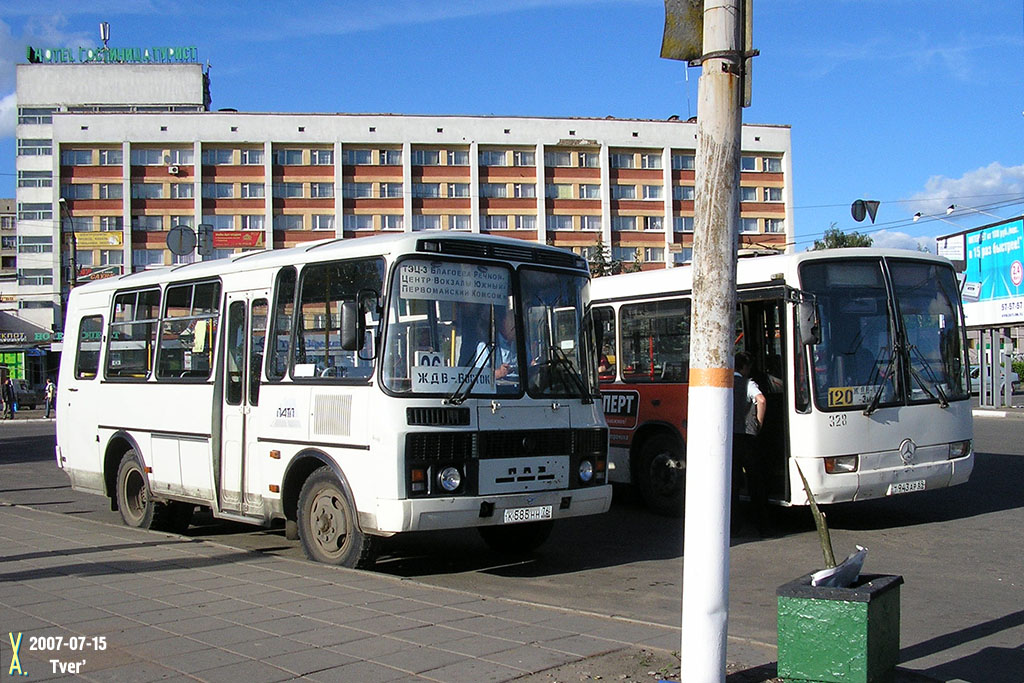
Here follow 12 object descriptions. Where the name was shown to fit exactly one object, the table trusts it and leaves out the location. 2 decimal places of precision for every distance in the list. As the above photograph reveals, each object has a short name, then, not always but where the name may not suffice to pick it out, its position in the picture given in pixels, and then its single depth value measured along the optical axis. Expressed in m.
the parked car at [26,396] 58.06
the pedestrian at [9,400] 47.69
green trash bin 4.69
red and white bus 10.68
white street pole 4.99
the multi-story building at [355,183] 68.44
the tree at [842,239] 46.00
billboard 38.62
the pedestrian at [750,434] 11.05
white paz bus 8.45
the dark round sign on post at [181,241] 16.48
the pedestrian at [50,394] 46.50
